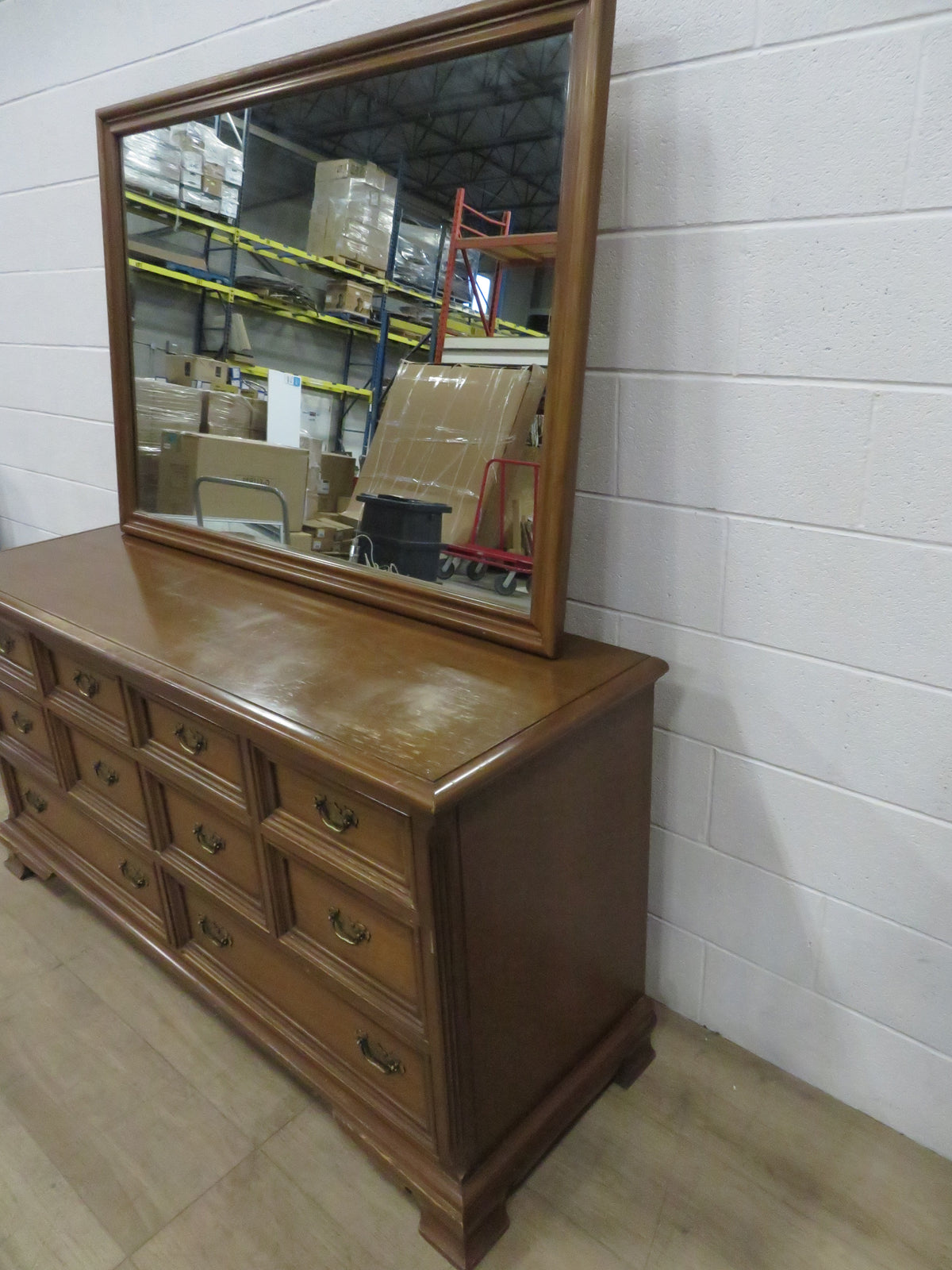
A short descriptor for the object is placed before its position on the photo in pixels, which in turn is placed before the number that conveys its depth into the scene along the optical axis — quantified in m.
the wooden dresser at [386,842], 0.88
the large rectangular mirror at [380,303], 1.00
